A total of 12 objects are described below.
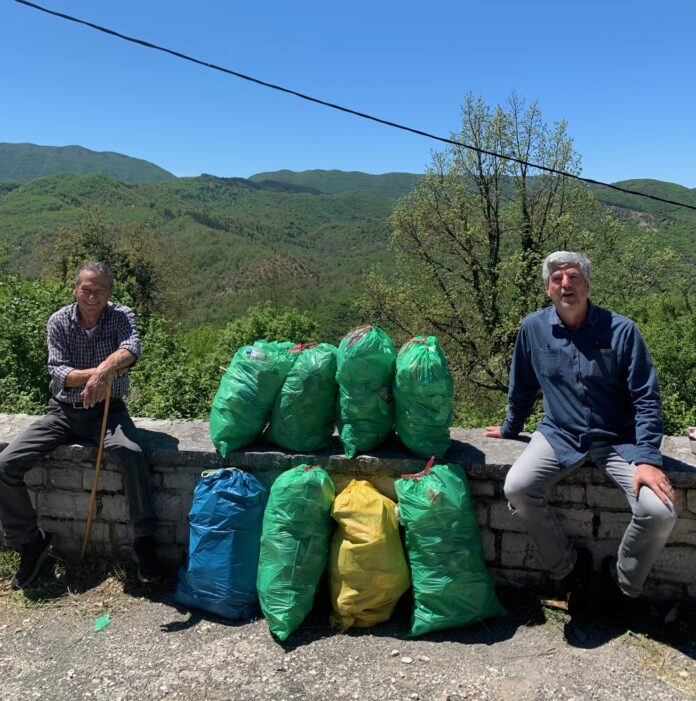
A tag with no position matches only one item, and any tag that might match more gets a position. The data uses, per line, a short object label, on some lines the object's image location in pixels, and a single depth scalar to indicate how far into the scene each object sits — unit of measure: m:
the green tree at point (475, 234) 19.22
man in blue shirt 2.64
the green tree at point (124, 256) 35.22
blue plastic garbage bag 2.95
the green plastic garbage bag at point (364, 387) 3.04
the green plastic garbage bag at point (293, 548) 2.79
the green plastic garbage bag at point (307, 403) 3.13
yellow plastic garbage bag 2.79
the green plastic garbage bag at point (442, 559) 2.77
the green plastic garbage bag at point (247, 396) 3.17
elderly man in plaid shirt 3.24
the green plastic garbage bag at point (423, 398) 2.97
